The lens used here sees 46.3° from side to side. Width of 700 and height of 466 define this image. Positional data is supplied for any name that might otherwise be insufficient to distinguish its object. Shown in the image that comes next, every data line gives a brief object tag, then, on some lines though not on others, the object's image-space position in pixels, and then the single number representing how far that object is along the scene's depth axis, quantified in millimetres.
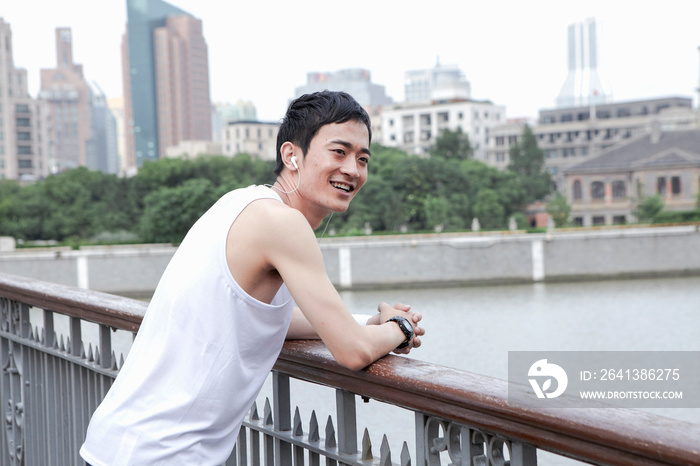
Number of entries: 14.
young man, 1531
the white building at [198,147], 72750
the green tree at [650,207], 41031
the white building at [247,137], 74562
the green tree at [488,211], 41531
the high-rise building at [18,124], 67438
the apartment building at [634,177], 44156
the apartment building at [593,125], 60719
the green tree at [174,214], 33219
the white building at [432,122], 68188
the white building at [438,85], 77812
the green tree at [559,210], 43844
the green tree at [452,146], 54938
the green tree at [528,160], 53841
